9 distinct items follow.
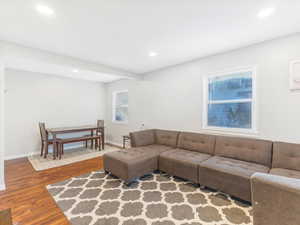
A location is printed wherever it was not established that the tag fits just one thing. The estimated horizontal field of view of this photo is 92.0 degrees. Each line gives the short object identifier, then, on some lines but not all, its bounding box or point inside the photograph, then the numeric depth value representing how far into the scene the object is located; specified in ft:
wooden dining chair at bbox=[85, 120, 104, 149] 16.01
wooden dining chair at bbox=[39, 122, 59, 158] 12.84
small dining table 12.57
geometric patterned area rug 5.61
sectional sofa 3.47
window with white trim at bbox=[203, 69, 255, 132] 8.95
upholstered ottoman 8.13
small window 17.34
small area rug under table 11.25
